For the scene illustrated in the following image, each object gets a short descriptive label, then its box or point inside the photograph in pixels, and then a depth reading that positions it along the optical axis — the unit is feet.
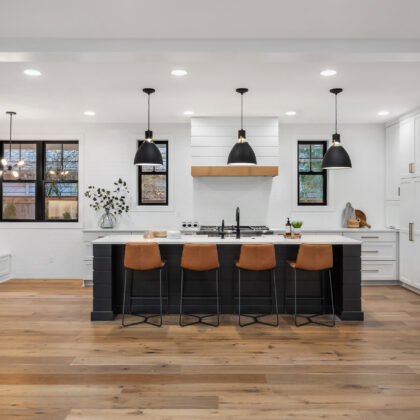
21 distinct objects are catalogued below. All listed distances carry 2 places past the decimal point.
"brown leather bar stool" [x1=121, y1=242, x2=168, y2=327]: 13.69
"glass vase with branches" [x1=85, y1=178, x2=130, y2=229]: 22.11
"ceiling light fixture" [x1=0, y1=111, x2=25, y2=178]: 20.34
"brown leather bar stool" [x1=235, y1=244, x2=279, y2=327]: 13.75
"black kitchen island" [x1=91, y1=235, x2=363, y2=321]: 15.20
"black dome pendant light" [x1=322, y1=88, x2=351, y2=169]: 15.40
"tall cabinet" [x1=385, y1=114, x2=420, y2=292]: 18.90
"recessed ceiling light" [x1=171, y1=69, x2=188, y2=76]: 13.16
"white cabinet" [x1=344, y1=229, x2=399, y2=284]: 20.76
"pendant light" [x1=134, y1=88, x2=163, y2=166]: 15.47
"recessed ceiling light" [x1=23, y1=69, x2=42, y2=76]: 13.22
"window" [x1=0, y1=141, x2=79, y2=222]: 22.89
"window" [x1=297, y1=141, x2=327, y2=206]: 22.90
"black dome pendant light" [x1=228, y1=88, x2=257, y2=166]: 15.94
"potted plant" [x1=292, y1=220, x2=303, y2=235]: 15.46
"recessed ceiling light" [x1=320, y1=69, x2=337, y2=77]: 13.19
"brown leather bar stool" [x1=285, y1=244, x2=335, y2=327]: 13.73
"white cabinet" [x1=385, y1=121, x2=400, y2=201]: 21.16
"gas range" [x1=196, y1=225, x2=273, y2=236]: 18.80
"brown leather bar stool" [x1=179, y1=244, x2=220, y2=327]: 13.71
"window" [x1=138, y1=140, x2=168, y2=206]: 22.82
